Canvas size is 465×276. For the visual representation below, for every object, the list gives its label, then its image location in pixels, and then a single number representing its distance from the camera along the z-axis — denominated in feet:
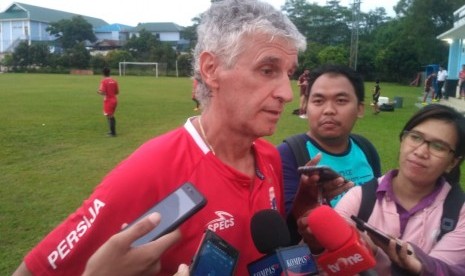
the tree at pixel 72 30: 277.03
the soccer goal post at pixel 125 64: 187.65
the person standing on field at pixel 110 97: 40.47
